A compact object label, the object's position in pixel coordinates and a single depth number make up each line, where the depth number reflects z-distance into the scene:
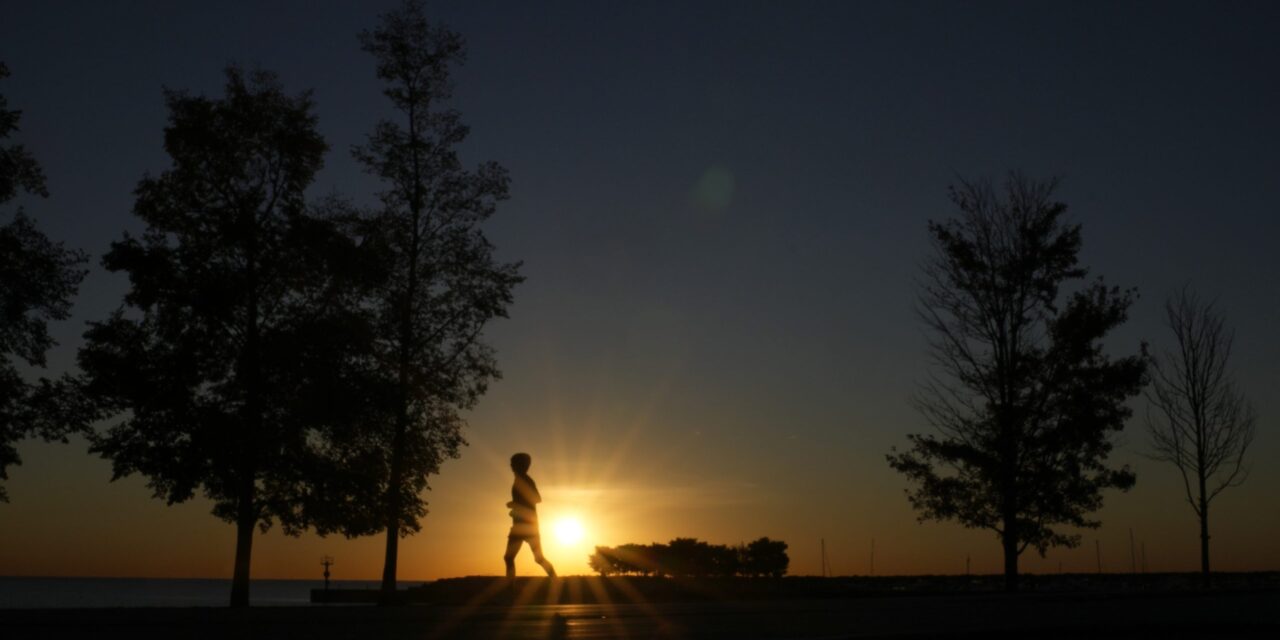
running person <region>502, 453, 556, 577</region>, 25.23
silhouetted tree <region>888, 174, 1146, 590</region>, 34.44
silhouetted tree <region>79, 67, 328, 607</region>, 25.47
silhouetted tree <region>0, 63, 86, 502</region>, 24.97
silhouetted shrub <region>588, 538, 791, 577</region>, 44.69
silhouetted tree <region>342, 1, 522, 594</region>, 28.55
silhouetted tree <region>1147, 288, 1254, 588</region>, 40.00
